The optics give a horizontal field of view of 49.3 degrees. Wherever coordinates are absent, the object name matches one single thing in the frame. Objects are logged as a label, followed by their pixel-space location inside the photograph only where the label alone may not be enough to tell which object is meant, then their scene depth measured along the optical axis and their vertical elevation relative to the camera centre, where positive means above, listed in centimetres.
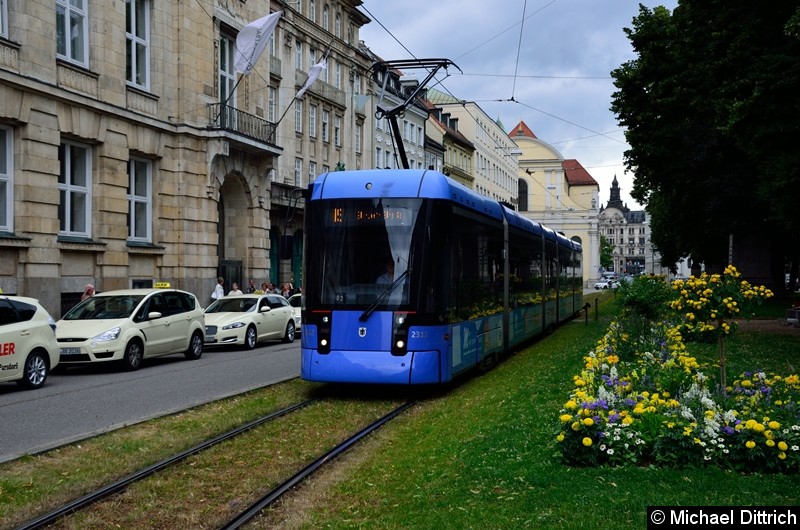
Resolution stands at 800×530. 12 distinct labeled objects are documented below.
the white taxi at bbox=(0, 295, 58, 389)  1377 -99
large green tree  1839 +471
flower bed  706 -122
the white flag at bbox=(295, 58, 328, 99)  3162 +759
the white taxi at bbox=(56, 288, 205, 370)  1702 -97
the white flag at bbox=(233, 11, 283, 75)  2720 +747
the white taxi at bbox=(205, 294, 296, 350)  2311 -109
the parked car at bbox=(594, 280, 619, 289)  10188 -66
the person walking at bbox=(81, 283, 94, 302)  2342 -27
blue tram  1211 +3
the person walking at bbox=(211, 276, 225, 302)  3088 -40
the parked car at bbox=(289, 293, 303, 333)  2905 -91
